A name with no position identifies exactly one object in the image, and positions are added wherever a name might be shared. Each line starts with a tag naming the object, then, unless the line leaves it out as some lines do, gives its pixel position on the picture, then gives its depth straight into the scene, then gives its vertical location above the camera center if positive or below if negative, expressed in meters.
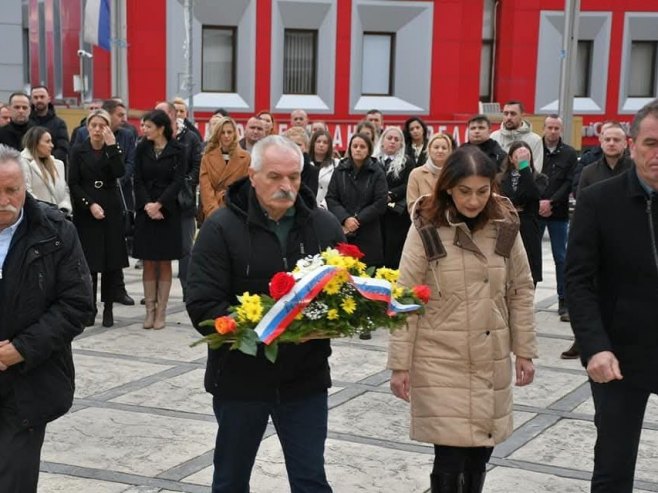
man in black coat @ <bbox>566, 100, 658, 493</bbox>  4.27 -0.74
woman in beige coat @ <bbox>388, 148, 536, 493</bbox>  4.60 -0.94
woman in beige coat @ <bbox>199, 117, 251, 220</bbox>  10.09 -0.49
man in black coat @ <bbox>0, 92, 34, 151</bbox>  11.70 -0.15
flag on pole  17.55 +1.55
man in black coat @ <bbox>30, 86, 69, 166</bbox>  11.64 -0.12
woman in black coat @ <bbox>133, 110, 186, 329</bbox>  9.69 -0.90
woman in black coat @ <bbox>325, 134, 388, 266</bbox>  9.69 -0.74
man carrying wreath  4.14 -0.94
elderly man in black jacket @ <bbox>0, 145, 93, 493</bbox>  4.04 -0.84
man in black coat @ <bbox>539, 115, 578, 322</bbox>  10.84 -0.71
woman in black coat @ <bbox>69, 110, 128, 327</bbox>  9.63 -0.84
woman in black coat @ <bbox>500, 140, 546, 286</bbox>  9.66 -0.64
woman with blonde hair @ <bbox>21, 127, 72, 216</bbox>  9.28 -0.55
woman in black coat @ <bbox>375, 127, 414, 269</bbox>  10.30 -0.74
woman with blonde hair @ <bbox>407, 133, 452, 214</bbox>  9.31 -0.45
